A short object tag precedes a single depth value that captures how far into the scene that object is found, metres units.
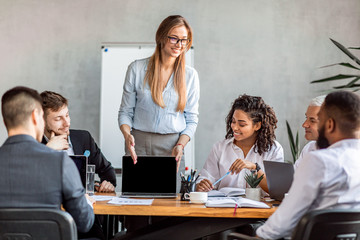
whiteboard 4.93
